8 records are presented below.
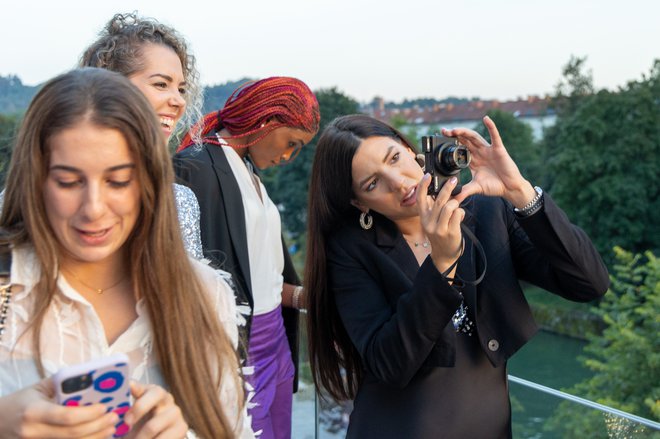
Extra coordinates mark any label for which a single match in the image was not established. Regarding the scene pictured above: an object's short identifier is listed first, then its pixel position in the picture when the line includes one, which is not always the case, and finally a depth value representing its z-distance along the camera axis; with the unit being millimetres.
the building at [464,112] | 45688
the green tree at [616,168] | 28719
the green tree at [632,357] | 7535
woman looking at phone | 1344
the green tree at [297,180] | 36625
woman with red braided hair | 2639
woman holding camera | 2004
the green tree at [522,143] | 32031
